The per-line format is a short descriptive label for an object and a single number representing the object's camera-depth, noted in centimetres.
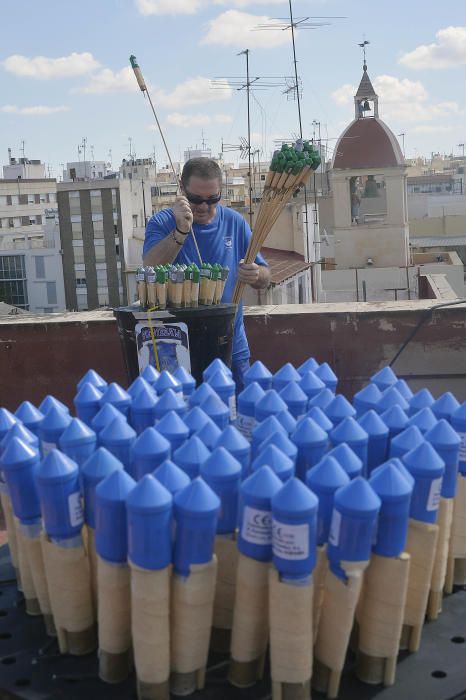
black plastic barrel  333
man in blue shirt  364
